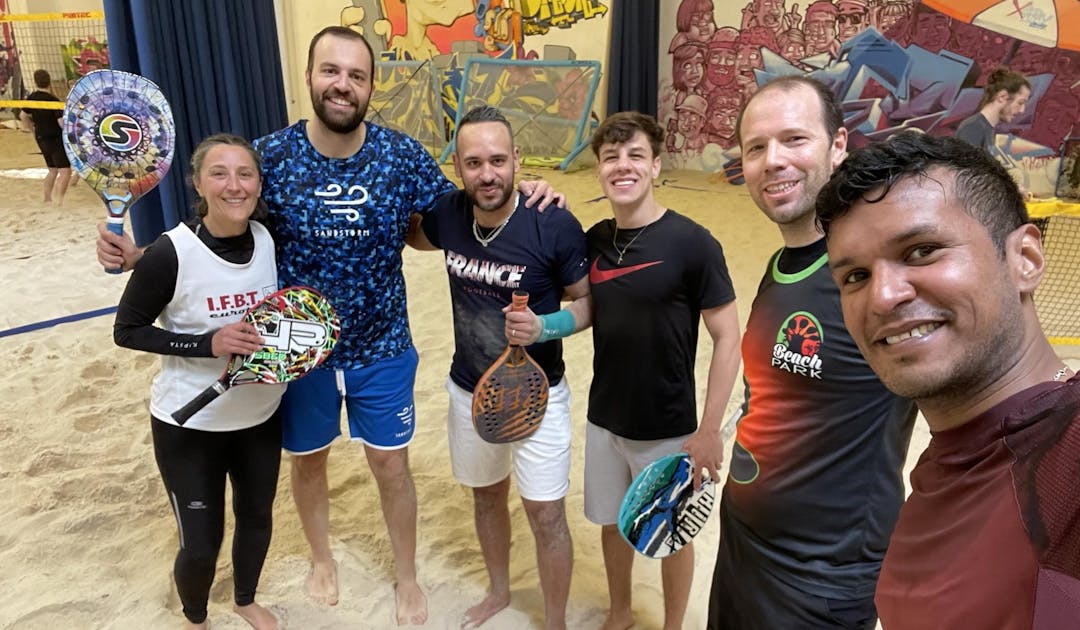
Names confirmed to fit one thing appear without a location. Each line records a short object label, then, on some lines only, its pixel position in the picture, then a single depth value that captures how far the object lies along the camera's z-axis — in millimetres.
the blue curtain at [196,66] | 4055
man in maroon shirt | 825
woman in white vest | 2215
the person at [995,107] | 5020
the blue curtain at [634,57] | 9750
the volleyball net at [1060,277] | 4648
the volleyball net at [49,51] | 12164
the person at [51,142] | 8242
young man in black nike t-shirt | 2234
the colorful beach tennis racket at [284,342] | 2234
